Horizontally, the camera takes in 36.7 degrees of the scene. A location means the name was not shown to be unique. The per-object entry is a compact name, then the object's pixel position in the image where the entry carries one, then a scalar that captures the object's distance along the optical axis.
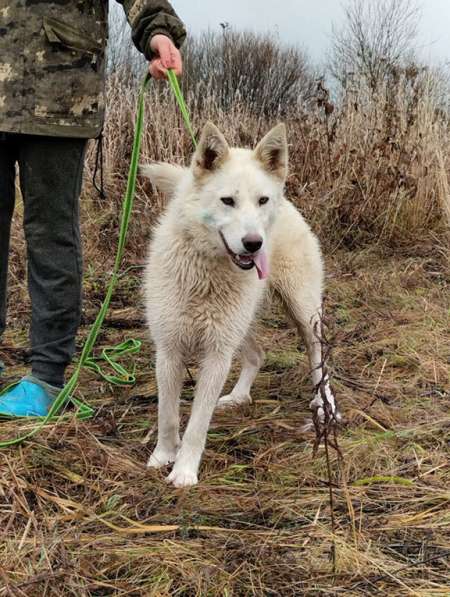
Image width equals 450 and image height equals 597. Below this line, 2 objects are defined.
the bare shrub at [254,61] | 22.20
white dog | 2.43
